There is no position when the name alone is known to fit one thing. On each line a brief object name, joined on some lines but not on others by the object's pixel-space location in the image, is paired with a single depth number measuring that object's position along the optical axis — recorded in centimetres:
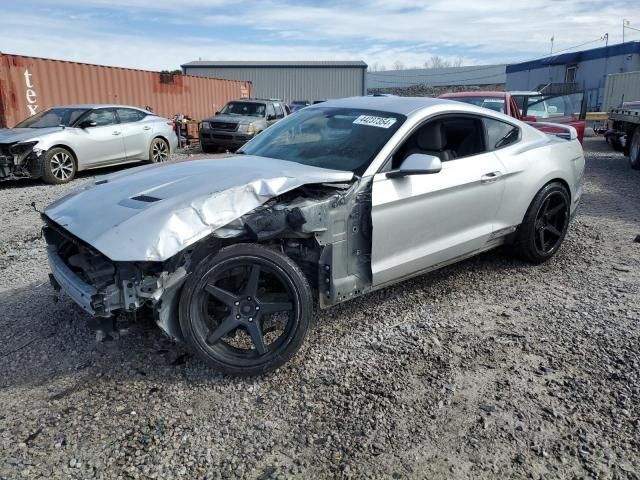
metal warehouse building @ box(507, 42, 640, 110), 2819
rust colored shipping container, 1311
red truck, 1130
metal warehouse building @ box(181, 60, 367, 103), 4156
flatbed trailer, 1141
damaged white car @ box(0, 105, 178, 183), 912
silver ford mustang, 289
